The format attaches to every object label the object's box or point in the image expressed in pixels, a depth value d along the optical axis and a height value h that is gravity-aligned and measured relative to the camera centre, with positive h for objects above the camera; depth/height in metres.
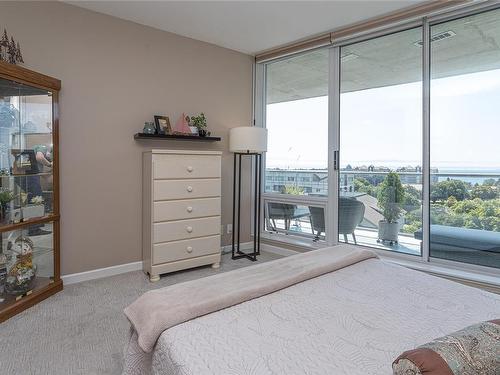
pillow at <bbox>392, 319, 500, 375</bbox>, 0.69 -0.41
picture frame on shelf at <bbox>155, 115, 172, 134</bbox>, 3.17 +0.61
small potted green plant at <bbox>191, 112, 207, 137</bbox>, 3.44 +0.67
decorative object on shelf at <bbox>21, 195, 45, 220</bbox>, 2.37 -0.22
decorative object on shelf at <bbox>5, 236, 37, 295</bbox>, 2.29 -0.69
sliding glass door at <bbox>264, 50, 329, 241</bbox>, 3.54 +0.45
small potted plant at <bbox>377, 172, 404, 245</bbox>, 3.01 -0.22
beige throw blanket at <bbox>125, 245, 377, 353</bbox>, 1.07 -0.46
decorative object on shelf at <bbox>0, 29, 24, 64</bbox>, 2.25 +0.99
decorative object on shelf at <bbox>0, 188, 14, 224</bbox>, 2.20 -0.16
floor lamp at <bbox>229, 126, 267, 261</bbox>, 3.38 +0.19
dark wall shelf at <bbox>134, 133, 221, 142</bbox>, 3.04 +0.48
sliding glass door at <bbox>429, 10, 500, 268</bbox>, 2.53 +0.38
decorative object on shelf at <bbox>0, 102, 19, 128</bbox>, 2.26 +0.51
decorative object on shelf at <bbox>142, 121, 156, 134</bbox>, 3.05 +0.54
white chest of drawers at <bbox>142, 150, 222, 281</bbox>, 2.88 -0.28
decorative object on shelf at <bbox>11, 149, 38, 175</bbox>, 2.33 +0.15
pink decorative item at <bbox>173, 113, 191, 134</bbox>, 3.28 +0.61
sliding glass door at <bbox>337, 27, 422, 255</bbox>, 2.90 +0.41
